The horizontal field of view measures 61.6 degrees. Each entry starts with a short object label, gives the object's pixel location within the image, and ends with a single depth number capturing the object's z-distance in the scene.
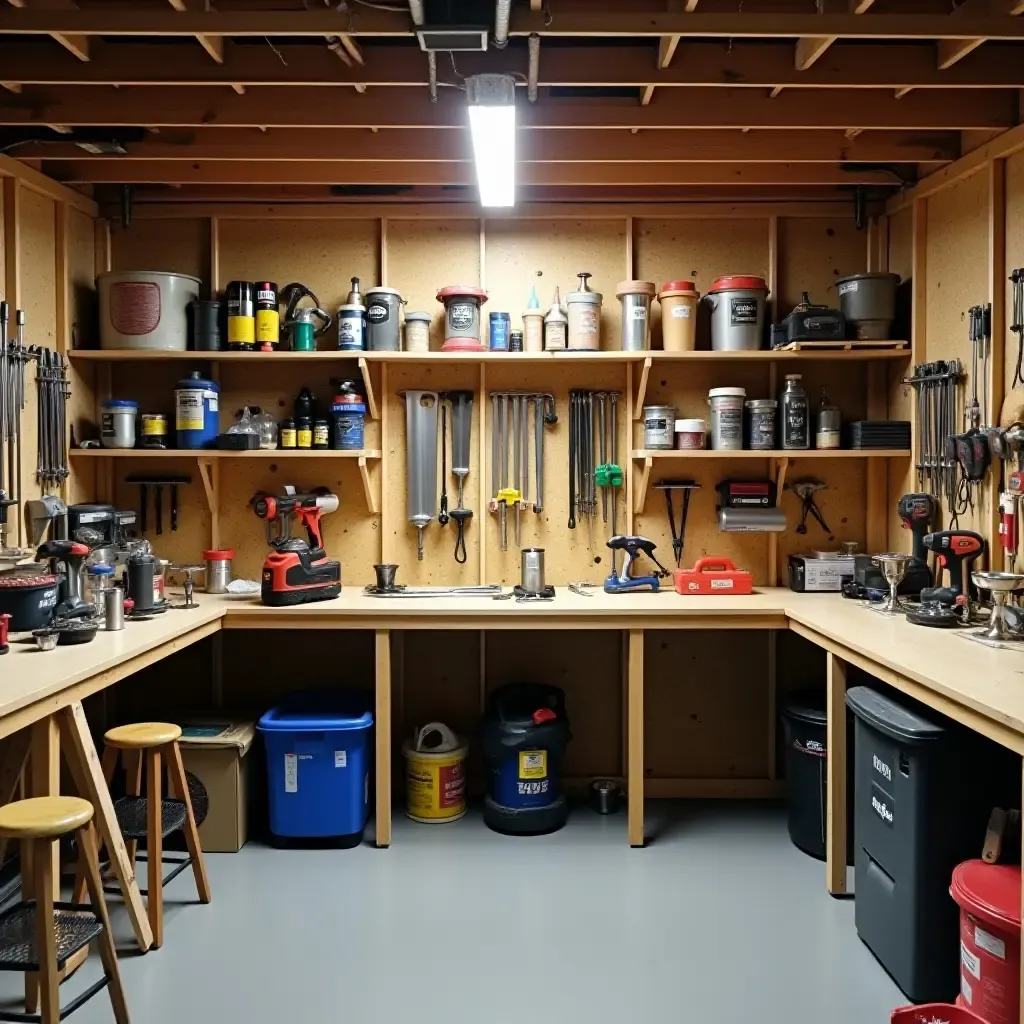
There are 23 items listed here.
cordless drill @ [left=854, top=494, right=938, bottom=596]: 3.43
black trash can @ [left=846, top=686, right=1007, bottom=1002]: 2.29
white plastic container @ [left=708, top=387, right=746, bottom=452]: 3.85
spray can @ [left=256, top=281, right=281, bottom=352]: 3.90
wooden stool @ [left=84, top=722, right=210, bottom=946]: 2.66
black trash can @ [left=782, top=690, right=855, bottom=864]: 3.33
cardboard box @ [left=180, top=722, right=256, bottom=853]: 3.43
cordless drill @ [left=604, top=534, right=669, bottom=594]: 3.84
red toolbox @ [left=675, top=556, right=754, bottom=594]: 3.79
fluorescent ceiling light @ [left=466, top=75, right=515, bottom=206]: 2.65
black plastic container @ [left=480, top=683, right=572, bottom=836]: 3.55
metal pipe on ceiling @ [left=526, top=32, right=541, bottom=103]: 2.62
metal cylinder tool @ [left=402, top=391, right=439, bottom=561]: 4.07
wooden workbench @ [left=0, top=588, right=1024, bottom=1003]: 2.13
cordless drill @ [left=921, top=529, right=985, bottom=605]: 3.06
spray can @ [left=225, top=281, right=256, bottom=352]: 3.86
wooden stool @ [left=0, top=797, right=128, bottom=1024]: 1.92
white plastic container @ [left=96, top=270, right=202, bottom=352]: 3.83
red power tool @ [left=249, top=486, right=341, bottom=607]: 3.54
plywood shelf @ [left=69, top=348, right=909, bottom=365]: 3.74
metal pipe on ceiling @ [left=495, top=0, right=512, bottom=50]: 2.31
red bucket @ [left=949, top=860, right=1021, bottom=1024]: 1.96
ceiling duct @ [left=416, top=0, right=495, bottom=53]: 2.38
